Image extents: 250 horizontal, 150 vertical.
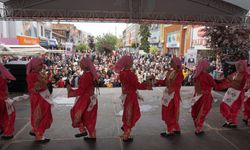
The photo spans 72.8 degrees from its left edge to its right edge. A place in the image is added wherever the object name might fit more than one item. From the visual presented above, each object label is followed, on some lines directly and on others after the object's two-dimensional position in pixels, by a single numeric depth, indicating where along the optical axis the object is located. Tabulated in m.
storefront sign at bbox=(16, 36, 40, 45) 11.73
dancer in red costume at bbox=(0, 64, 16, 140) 3.10
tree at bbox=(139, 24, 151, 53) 31.80
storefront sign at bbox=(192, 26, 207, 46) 16.22
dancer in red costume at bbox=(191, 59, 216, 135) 3.33
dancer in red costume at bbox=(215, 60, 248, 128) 3.60
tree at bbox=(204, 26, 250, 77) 7.61
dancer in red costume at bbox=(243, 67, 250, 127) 3.88
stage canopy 5.10
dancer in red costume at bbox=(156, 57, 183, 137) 3.29
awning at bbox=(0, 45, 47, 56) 7.49
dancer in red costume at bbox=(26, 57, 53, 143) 2.98
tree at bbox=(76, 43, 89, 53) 39.44
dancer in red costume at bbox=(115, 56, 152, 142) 3.08
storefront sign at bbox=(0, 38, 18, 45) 10.19
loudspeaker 6.04
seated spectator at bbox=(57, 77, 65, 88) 8.05
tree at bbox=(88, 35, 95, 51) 43.44
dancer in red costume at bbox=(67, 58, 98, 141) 3.04
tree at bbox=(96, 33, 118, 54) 31.02
